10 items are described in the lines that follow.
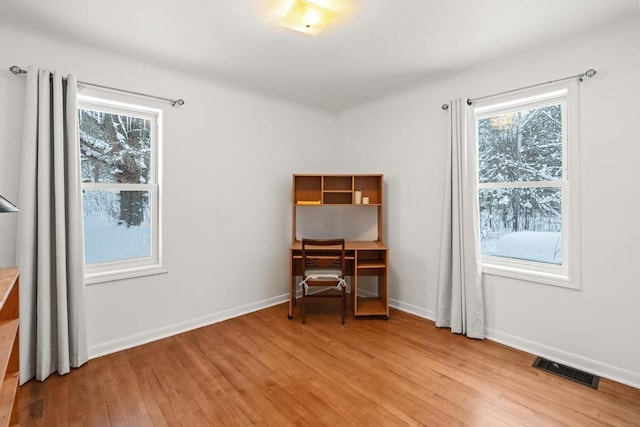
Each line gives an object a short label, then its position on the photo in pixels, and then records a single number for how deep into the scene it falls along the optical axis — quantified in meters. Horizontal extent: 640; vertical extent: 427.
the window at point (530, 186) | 2.46
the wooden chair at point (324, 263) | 3.15
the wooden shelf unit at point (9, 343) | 1.27
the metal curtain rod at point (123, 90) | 2.17
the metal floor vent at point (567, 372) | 2.17
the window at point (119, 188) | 2.61
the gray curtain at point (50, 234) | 2.15
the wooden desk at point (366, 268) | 3.31
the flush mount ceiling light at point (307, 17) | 1.91
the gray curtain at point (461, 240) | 2.85
